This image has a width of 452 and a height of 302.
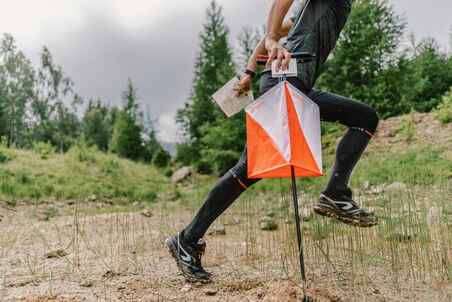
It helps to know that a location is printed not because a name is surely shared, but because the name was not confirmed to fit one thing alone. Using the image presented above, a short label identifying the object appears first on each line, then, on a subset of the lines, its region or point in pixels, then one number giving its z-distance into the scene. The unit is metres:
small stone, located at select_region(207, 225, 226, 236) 3.81
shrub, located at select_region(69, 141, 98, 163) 13.85
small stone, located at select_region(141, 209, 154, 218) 5.32
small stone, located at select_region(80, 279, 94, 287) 2.13
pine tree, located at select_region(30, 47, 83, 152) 34.06
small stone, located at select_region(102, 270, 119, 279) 2.29
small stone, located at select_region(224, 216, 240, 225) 4.45
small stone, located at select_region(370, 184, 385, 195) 5.35
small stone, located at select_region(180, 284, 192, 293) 2.02
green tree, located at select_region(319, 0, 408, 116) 12.95
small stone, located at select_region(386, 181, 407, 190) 5.18
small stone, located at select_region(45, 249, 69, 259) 2.88
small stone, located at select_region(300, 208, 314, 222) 4.27
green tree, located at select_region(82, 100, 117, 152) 40.78
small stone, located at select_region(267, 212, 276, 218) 4.73
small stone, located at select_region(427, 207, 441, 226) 3.10
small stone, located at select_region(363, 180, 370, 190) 5.92
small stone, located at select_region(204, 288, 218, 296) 1.98
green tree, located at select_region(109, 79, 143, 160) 27.06
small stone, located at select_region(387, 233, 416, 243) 2.72
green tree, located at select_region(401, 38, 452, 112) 15.01
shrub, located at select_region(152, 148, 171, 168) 22.61
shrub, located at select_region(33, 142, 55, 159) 14.10
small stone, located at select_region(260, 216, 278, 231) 3.89
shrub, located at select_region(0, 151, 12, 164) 10.57
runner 1.92
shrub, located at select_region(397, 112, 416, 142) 8.93
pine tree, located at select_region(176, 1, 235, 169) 21.03
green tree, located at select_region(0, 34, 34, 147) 29.91
